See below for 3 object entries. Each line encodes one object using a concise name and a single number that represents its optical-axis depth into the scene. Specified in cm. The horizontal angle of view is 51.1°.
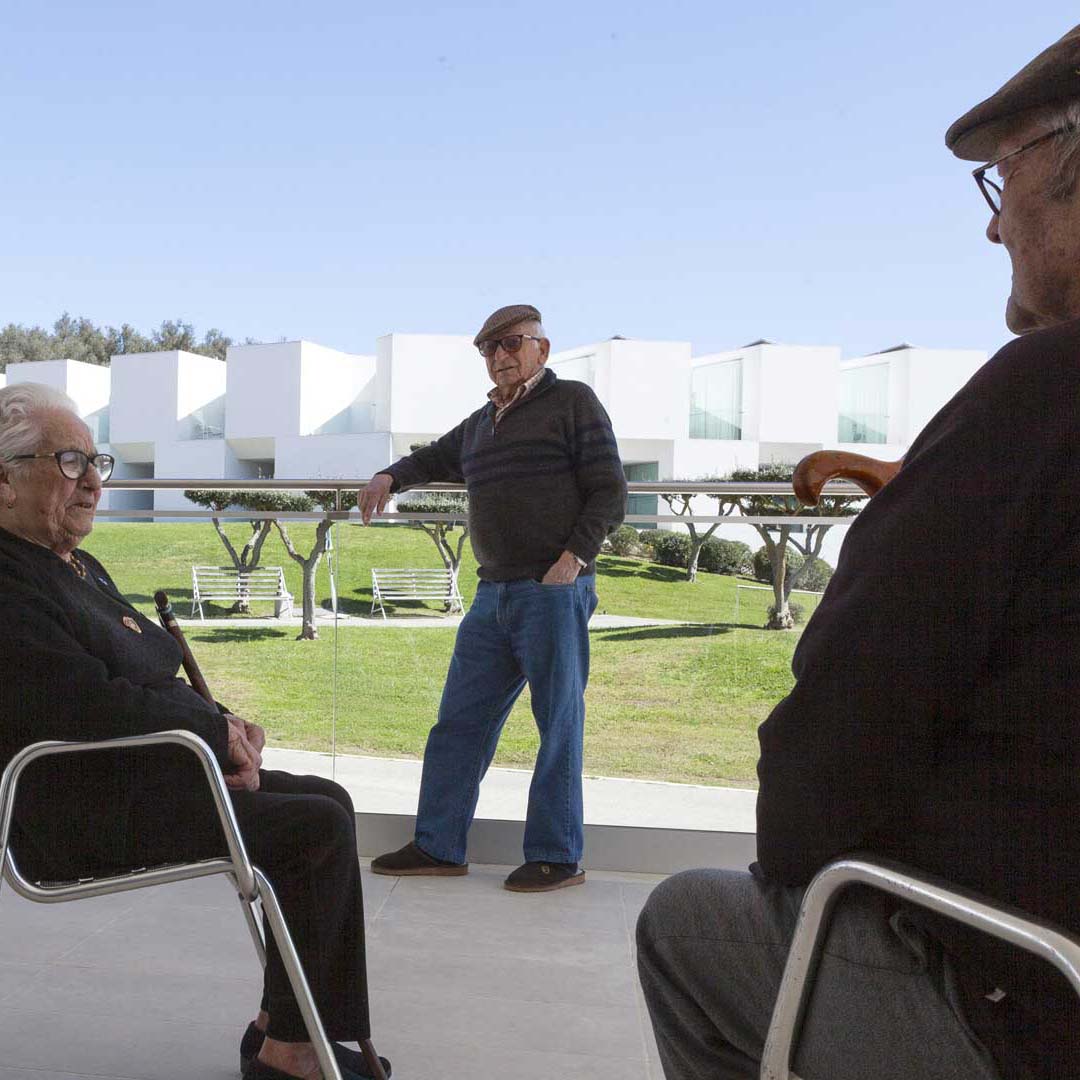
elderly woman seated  185
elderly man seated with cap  87
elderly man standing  328
